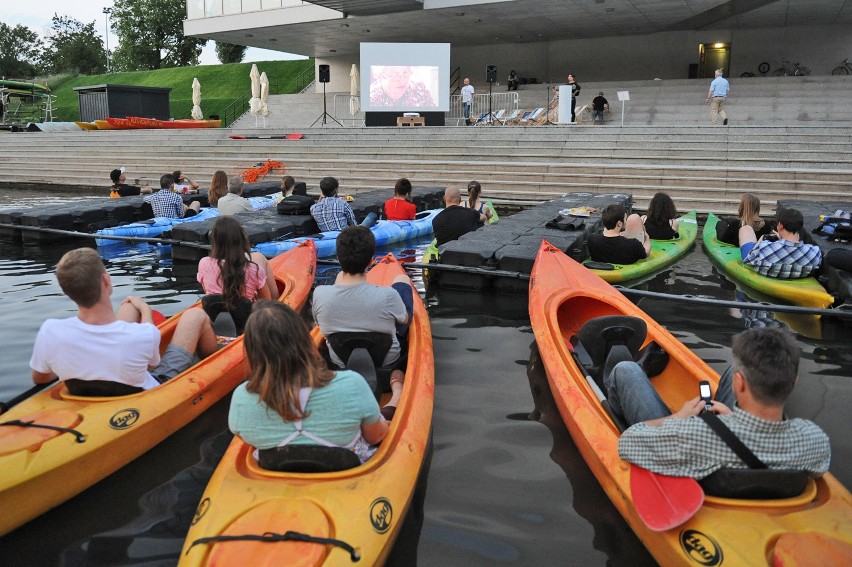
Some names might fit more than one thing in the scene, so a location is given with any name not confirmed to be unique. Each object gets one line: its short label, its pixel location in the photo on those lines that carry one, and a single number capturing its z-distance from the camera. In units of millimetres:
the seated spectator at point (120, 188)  13281
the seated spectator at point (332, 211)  9711
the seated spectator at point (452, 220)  8727
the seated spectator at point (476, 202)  10047
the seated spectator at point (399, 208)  10594
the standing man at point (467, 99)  23094
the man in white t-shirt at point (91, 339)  3262
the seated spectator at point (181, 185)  12495
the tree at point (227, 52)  50406
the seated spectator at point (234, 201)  10398
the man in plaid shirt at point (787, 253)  6820
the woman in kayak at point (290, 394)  2477
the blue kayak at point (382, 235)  8914
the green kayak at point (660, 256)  7398
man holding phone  2301
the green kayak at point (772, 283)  6461
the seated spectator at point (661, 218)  8898
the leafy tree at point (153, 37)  51688
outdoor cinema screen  22422
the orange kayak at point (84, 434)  3061
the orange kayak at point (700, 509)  2367
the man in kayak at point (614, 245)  7500
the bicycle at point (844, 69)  23828
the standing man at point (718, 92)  17984
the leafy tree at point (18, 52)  54094
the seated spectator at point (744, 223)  8024
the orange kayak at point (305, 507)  2338
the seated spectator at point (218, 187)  11164
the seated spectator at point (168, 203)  10906
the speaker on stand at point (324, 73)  22527
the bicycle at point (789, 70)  24297
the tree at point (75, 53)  55531
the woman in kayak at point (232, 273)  4742
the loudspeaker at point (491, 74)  20827
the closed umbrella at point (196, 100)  27542
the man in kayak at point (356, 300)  3885
